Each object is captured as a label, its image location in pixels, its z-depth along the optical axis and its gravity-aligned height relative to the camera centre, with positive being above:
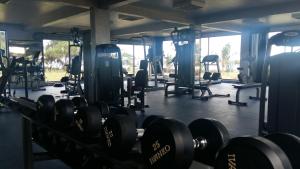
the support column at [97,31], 4.99 +0.67
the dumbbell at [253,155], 0.68 -0.24
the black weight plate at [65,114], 1.59 -0.29
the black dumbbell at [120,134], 1.08 -0.29
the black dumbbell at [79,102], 1.88 -0.26
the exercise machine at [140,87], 4.64 -0.38
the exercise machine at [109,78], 4.20 -0.20
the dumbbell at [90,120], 1.34 -0.28
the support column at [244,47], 9.34 +0.70
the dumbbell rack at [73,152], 1.08 -0.46
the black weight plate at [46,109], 1.77 -0.30
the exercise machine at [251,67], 5.21 -0.02
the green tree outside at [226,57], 10.43 +0.37
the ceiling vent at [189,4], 4.52 +1.10
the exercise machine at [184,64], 6.25 +0.05
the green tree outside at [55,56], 9.80 +0.35
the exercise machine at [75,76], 5.85 -0.25
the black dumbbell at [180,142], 0.88 -0.28
